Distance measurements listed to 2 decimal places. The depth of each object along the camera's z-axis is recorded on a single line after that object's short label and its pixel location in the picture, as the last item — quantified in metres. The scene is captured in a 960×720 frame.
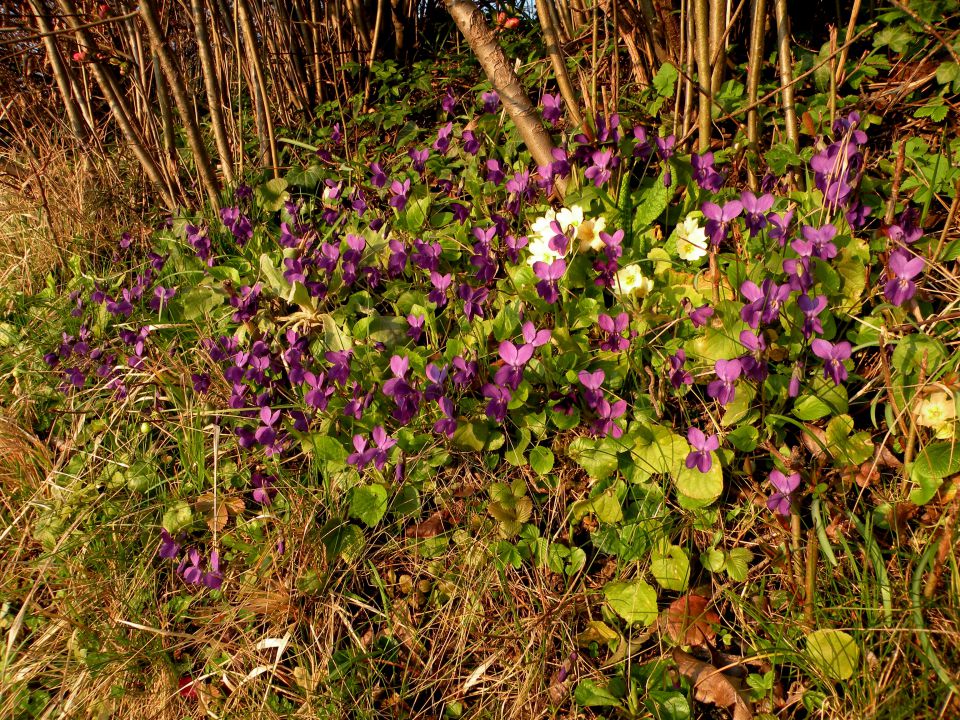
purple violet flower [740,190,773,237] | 0.56
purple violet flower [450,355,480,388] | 0.58
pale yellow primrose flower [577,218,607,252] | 0.64
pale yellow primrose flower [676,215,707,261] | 0.62
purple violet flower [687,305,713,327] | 0.56
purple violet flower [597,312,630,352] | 0.58
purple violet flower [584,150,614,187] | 0.66
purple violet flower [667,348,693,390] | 0.56
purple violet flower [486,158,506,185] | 0.72
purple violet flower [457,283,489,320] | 0.62
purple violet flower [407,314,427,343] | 0.63
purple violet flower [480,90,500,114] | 0.77
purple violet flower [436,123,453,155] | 0.78
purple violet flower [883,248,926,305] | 0.50
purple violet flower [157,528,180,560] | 0.60
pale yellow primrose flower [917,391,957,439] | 0.52
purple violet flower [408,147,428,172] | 0.75
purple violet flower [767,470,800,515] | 0.51
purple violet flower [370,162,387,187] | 0.75
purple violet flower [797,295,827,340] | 0.52
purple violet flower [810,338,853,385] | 0.51
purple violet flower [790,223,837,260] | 0.54
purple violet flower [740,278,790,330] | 0.53
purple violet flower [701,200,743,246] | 0.56
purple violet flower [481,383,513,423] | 0.56
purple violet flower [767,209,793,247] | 0.57
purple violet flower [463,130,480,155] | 0.75
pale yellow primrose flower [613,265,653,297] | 0.62
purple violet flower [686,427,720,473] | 0.52
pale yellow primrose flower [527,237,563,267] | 0.64
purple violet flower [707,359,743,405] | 0.51
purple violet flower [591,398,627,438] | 0.56
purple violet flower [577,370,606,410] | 0.55
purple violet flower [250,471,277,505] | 0.62
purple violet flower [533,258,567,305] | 0.59
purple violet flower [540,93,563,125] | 0.71
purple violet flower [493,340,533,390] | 0.55
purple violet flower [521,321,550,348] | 0.56
